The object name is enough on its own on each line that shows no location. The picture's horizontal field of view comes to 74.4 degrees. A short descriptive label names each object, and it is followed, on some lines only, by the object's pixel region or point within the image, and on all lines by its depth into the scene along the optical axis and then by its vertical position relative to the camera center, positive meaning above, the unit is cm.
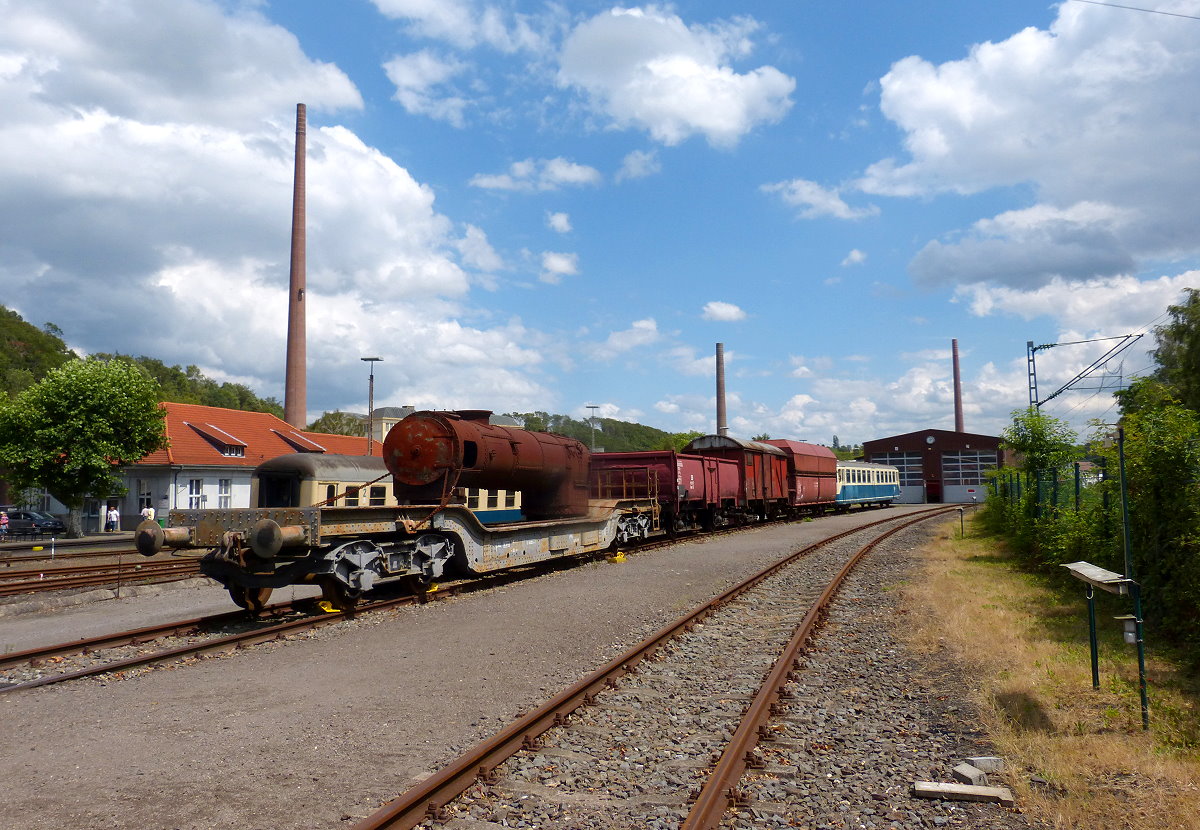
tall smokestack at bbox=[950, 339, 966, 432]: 6875 +682
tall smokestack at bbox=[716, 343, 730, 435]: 5834 +637
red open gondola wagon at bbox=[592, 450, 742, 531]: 2112 -19
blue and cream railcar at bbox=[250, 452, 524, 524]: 1941 -13
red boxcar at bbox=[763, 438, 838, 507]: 3300 +2
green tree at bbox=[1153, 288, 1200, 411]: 2792 +498
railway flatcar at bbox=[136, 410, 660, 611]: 966 -73
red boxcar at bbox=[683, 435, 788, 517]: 2722 +18
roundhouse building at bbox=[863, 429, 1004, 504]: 6222 +81
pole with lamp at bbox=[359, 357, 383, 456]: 4452 +459
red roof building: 3441 +44
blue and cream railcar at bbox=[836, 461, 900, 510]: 4181 -65
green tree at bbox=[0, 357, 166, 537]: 2933 +163
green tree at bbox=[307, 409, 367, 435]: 8720 +566
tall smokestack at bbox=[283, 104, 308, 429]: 4147 +779
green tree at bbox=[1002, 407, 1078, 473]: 1827 +72
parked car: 3309 -205
